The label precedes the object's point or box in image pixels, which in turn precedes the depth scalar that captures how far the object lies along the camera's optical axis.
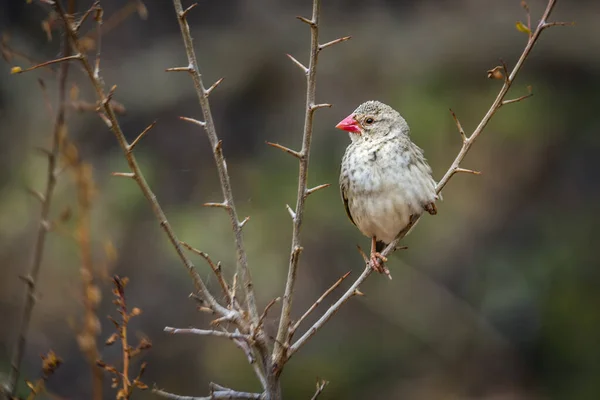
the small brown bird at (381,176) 6.53
